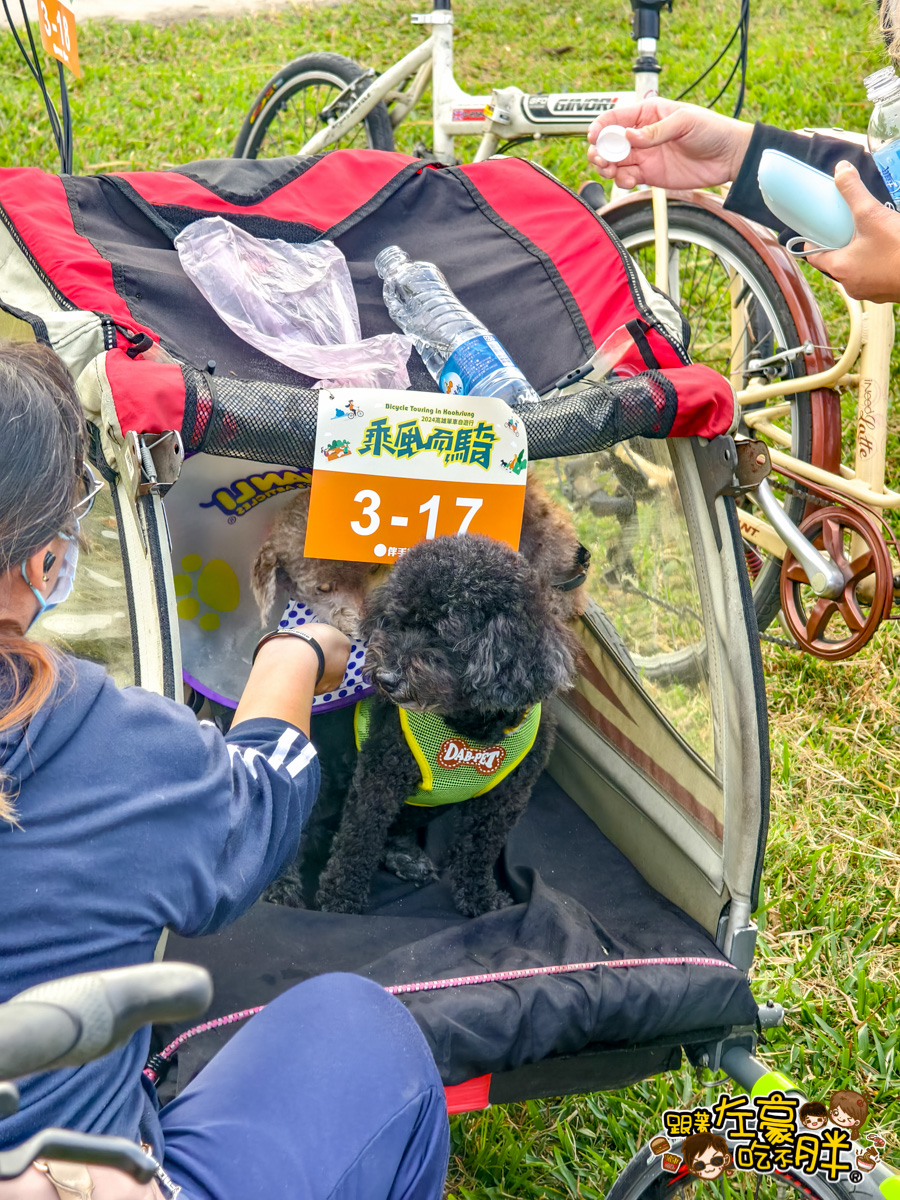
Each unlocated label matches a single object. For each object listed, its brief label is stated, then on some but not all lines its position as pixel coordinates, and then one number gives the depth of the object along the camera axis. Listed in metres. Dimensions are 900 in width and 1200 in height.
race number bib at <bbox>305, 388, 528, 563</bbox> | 1.78
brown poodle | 2.06
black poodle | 1.80
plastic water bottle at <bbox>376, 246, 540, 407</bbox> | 2.06
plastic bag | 2.13
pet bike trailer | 1.65
